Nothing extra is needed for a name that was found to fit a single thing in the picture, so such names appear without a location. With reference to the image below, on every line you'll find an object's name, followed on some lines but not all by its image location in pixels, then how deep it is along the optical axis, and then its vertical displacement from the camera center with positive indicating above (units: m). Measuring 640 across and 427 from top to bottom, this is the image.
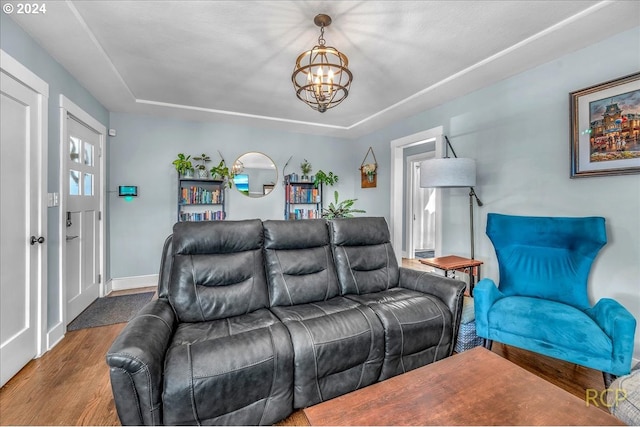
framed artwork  1.99 +0.64
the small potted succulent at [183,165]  3.88 +0.63
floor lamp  2.58 +0.37
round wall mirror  4.50 +0.61
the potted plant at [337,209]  4.62 +0.02
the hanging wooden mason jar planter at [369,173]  4.84 +0.68
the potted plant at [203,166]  4.14 +0.69
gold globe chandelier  1.88 +0.96
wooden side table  2.54 -0.51
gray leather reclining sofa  1.22 -0.67
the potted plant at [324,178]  4.85 +0.58
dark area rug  2.76 -1.13
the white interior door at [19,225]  1.80 -0.11
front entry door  2.73 -0.07
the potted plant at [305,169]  4.88 +0.75
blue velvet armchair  1.60 -0.64
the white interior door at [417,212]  5.71 -0.03
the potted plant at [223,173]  4.16 +0.57
